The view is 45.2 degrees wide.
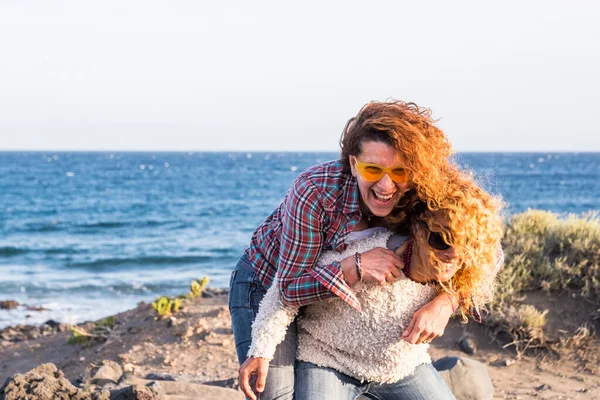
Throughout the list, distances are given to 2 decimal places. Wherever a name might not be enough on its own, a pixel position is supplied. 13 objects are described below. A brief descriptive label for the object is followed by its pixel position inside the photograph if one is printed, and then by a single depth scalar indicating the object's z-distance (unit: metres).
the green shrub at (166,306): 8.20
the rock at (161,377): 5.81
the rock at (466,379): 5.51
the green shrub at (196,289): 9.11
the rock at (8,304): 12.97
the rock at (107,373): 5.78
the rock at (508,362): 6.66
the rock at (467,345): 6.92
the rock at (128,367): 6.57
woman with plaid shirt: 3.03
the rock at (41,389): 4.24
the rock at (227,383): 5.48
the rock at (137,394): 4.36
